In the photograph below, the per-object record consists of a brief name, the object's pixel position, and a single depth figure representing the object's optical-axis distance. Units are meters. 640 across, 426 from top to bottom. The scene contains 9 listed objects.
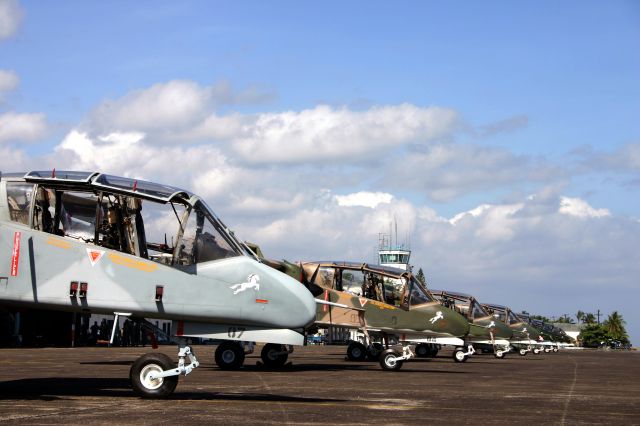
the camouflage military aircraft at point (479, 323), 40.06
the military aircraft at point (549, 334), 64.50
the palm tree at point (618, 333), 192.75
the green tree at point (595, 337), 150.12
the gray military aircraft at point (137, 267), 12.70
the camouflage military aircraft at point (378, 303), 27.77
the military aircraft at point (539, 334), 57.47
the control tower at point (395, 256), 120.12
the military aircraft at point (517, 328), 50.59
